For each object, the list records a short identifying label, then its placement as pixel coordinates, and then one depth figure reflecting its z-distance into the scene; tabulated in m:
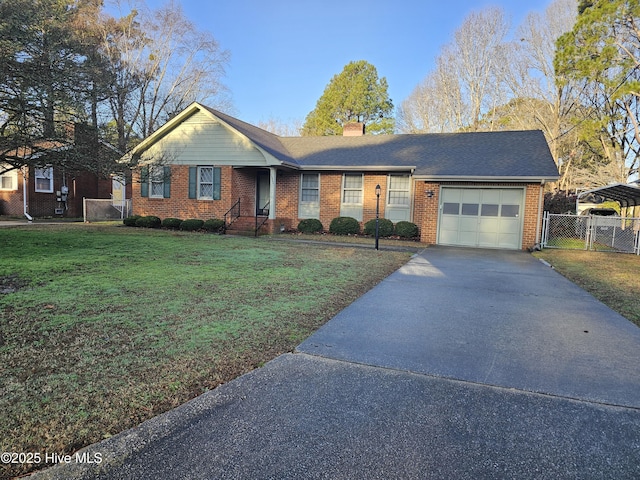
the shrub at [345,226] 15.71
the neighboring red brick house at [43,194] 19.34
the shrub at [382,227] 15.22
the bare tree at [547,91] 23.78
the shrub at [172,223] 16.34
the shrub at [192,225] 15.91
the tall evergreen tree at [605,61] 18.58
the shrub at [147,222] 16.45
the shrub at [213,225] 15.77
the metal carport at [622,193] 13.98
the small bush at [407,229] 14.96
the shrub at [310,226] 16.23
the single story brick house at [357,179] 13.76
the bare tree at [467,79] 27.05
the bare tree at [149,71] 25.92
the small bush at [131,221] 16.52
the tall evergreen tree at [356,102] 35.06
